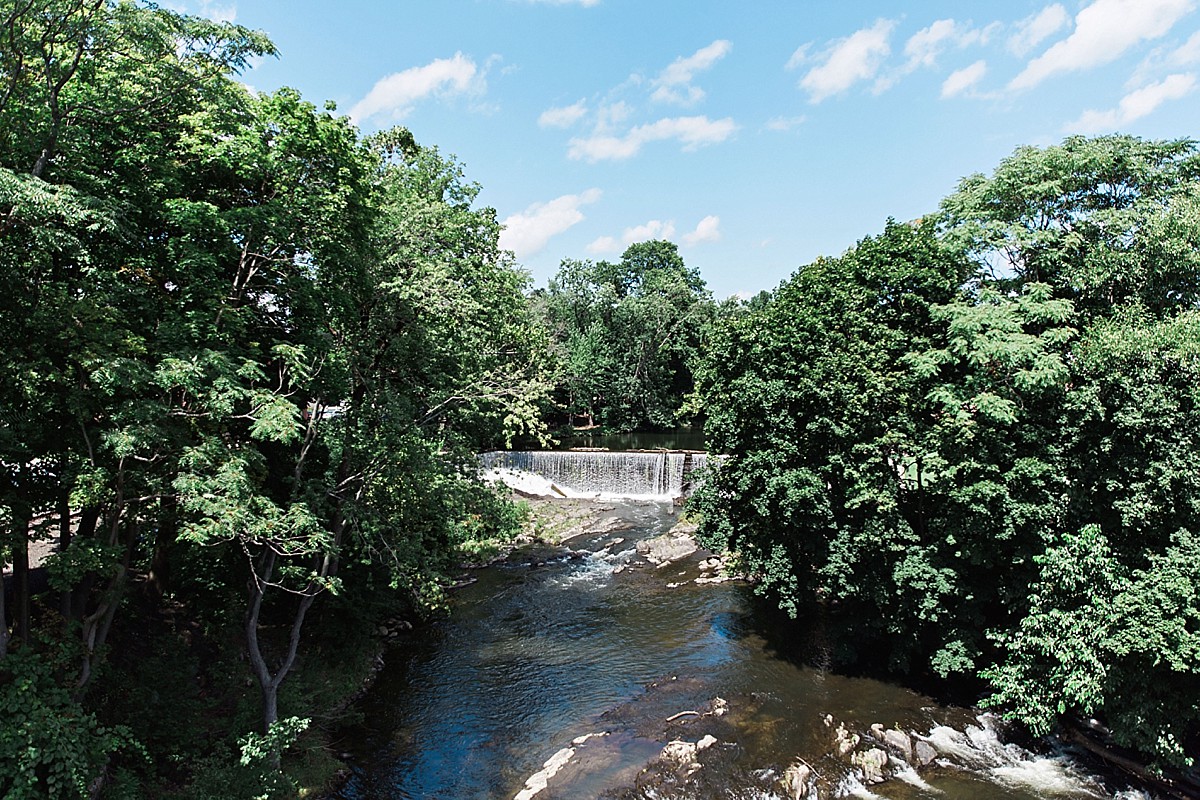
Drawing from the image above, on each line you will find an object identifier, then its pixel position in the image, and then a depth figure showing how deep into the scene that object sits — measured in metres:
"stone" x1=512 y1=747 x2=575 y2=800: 12.34
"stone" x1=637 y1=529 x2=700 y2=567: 26.25
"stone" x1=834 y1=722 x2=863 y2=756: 13.45
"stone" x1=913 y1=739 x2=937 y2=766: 13.23
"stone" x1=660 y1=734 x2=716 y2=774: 13.04
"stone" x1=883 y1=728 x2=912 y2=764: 13.41
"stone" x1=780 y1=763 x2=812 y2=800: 12.24
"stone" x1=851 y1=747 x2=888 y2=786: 12.73
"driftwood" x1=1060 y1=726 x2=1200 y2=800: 11.87
